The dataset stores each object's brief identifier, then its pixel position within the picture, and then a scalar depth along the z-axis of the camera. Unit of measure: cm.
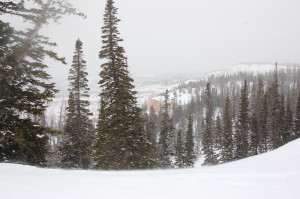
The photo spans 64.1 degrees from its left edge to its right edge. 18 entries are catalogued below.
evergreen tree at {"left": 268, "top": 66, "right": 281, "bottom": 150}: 4503
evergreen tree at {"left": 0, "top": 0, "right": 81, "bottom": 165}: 988
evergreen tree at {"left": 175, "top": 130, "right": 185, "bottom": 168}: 4498
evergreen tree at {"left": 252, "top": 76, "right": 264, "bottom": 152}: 4915
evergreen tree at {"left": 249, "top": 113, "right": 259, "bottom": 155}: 4722
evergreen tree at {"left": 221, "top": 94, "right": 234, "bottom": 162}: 4466
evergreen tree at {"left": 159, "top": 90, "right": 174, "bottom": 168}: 4000
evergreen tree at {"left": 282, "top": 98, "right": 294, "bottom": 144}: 4726
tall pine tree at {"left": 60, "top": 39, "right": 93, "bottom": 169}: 2139
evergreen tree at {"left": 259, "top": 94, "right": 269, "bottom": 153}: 4931
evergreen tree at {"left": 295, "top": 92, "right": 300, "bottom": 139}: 4815
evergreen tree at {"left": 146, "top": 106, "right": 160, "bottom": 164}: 2936
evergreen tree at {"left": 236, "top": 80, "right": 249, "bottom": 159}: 4441
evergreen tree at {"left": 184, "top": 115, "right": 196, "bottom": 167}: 4525
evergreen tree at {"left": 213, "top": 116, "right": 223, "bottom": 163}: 4816
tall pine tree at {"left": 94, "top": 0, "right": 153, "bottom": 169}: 1655
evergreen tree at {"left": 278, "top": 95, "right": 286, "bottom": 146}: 4630
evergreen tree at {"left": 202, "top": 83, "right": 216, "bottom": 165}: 4869
